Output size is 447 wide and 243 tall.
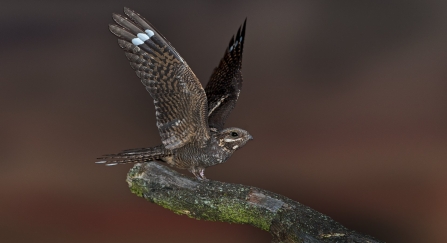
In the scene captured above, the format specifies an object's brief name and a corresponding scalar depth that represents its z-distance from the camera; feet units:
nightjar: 29.91
